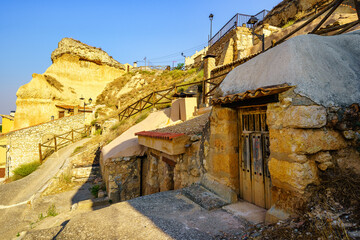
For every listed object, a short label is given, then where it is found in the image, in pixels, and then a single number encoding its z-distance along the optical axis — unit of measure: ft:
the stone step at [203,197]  11.40
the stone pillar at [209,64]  46.55
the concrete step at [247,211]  9.64
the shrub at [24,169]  46.16
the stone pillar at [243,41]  50.52
